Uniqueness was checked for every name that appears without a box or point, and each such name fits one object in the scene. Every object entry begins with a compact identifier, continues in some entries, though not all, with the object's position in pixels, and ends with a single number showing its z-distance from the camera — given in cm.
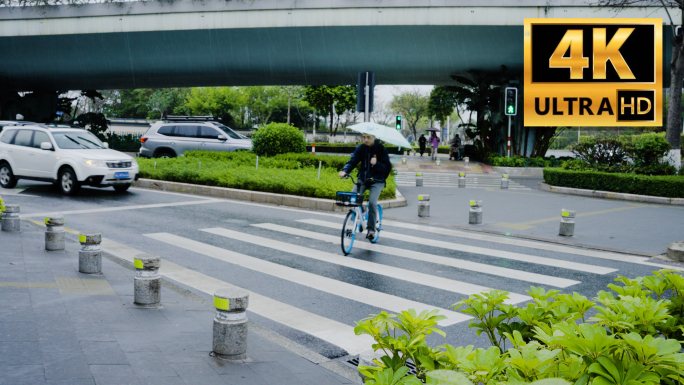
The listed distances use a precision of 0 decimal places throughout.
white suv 1412
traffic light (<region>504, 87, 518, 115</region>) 2452
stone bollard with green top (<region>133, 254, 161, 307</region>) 523
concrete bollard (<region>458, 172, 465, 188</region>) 1984
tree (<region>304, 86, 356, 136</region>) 5459
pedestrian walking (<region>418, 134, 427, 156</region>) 4097
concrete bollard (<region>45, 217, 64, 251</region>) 750
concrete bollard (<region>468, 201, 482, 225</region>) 1145
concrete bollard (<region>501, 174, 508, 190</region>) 1981
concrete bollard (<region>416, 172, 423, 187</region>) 1962
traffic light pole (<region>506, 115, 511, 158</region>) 2736
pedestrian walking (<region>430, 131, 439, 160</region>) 3418
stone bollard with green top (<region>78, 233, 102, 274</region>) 636
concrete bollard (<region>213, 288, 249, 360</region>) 404
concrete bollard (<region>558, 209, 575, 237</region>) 1012
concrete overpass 2400
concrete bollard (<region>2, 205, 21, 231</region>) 881
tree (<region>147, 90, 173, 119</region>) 8031
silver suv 2225
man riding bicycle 898
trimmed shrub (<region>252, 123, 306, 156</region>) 2089
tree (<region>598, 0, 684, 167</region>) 1883
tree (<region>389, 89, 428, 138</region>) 6569
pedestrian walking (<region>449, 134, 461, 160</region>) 3431
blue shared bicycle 841
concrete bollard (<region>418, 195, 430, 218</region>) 1229
